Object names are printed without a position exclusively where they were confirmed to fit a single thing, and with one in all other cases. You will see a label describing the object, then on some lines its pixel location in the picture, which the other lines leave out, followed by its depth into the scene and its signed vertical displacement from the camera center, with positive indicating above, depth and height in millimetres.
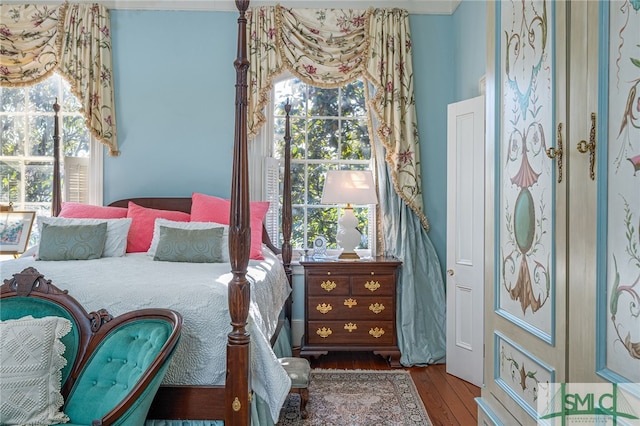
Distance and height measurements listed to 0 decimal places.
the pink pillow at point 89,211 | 3498 -41
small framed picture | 3748 -215
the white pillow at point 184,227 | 3008 -144
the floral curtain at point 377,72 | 3830 +1182
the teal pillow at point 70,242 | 2877 -241
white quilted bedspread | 1955 -471
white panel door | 3148 -233
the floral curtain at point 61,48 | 3842 +1377
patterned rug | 2613 -1264
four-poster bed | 1886 -550
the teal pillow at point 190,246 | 2869 -260
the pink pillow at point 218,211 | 3455 -35
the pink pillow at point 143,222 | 3371 -124
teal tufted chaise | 1655 -588
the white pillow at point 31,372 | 1624 -636
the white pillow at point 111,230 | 3092 -174
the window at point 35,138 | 4043 +622
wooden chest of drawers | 3541 -829
